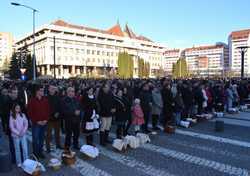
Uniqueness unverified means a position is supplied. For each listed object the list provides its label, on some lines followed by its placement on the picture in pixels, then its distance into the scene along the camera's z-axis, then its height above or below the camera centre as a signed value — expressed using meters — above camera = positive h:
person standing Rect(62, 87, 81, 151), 5.13 -0.86
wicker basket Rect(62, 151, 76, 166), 4.59 -1.89
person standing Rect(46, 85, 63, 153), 5.33 -0.99
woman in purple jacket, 4.51 -1.16
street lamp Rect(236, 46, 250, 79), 16.20 +2.11
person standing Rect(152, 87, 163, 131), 7.11 -0.92
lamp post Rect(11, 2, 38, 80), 15.42 +6.31
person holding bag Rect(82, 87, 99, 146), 5.35 -1.02
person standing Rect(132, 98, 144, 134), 6.48 -1.14
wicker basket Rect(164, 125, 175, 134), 6.85 -1.75
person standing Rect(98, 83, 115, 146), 5.63 -0.81
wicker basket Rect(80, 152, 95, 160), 4.85 -1.94
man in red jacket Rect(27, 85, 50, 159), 4.81 -0.89
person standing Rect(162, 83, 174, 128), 7.41 -0.88
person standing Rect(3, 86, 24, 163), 4.80 -0.62
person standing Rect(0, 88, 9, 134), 5.16 -0.85
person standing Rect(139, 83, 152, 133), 6.82 -0.76
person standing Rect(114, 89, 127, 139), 5.99 -1.01
